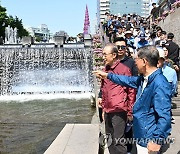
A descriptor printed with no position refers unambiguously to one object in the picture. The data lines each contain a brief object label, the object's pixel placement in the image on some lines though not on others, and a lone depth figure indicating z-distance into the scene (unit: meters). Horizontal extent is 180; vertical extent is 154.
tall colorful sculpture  24.08
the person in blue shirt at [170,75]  3.16
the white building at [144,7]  59.53
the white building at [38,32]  99.31
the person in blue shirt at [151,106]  1.90
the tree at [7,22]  39.79
